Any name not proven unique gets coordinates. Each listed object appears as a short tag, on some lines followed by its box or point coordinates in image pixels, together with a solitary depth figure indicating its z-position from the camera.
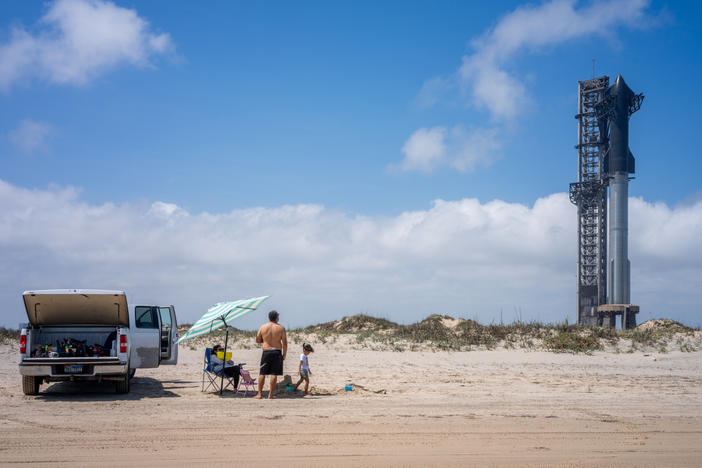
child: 13.12
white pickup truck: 12.14
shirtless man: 12.55
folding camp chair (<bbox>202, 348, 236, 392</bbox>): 13.29
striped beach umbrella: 13.20
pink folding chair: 13.03
